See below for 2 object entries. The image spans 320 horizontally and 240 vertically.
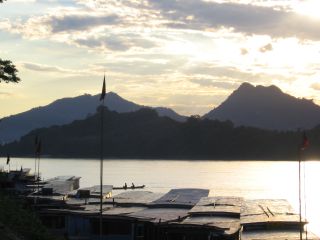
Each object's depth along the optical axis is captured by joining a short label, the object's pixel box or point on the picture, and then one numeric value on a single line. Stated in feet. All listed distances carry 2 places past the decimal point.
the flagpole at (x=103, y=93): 139.93
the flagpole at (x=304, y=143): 135.50
